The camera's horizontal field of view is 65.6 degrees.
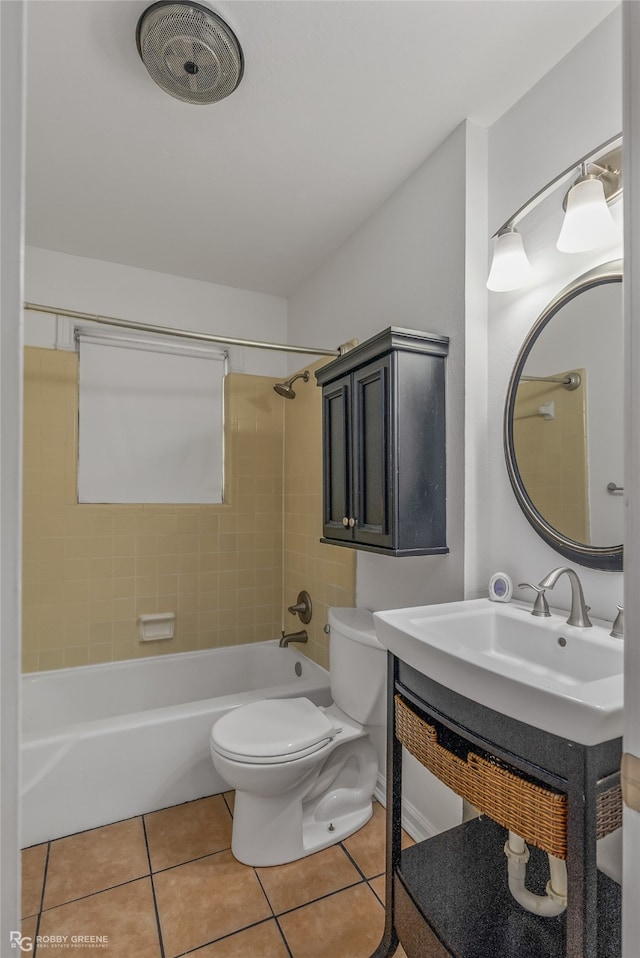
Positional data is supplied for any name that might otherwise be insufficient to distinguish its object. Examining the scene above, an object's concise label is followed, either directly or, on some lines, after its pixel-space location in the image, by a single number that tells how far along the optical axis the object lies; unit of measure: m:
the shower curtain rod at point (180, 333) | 1.92
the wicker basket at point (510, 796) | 0.85
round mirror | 1.26
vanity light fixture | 1.22
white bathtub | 1.83
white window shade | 2.63
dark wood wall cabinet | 1.65
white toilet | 1.65
